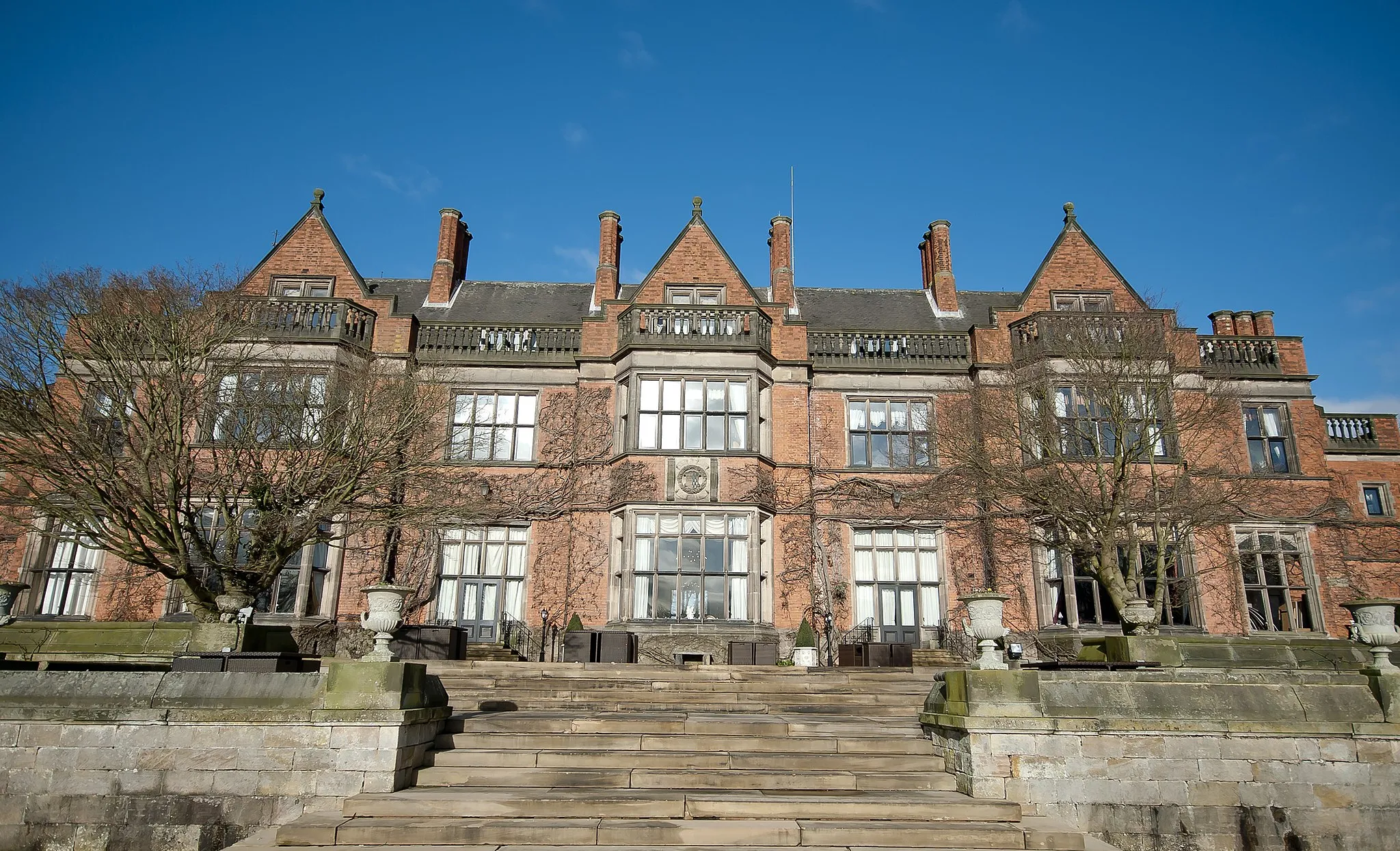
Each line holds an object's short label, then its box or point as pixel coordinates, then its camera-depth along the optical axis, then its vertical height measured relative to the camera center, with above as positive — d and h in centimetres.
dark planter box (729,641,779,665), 1925 -10
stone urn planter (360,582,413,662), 1088 +37
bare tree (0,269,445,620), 1497 +382
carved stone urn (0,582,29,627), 1302 +54
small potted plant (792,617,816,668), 1891 +5
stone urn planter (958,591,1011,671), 1084 +37
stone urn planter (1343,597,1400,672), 1146 +44
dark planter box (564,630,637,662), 1864 +0
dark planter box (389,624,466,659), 1775 +2
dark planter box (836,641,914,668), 1869 -9
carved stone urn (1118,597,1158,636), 1539 +68
